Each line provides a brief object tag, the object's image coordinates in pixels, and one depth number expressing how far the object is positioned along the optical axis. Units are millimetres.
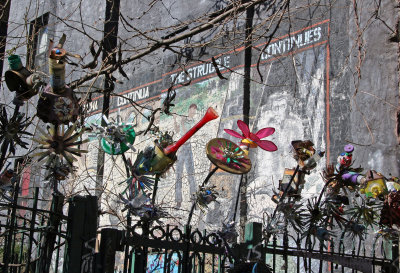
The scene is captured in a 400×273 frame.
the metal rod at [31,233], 3330
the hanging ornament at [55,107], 3791
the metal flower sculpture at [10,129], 3744
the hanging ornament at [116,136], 4348
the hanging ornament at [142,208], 3883
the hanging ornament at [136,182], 4078
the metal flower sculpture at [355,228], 4613
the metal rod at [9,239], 3248
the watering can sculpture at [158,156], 4203
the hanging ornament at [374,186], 4438
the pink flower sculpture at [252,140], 4703
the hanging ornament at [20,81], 3744
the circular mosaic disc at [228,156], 4367
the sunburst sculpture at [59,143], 3719
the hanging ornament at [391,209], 4395
